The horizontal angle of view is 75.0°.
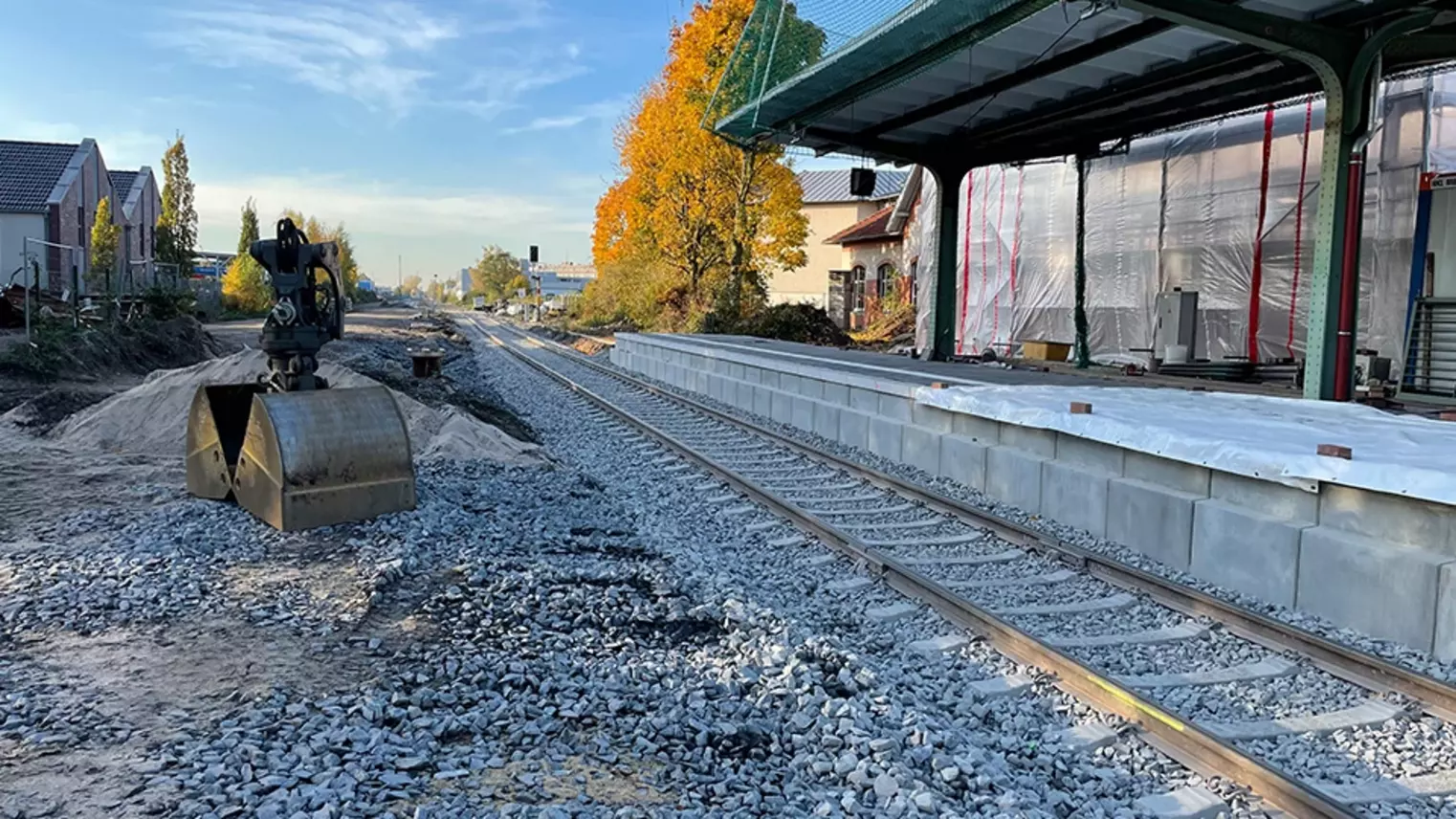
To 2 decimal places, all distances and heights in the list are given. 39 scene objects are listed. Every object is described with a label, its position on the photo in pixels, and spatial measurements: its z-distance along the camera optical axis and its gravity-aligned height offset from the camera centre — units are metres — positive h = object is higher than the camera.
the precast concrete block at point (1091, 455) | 7.78 -1.05
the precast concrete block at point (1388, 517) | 5.30 -1.04
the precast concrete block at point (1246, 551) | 6.02 -1.43
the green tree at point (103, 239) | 38.23 +2.77
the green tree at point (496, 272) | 146.75 +6.86
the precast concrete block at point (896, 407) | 11.33 -0.98
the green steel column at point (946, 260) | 18.34 +1.31
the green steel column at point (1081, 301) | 18.88 +0.61
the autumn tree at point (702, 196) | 31.09 +4.42
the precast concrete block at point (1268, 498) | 6.05 -1.08
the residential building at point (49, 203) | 42.28 +4.70
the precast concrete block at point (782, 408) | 14.83 -1.35
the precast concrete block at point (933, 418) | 10.41 -1.02
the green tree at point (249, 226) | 64.76 +5.78
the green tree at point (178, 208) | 49.72 +5.29
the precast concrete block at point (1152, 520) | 6.86 -1.41
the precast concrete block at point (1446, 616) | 5.07 -1.48
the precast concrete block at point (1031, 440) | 8.62 -1.04
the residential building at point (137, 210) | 55.34 +6.17
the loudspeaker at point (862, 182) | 18.88 +2.85
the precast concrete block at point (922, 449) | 10.52 -1.38
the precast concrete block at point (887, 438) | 11.34 -1.37
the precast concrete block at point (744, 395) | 16.80 -1.30
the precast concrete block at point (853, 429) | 12.27 -1.37
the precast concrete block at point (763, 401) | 15.69 -1.32
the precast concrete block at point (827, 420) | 13.21 -1.35
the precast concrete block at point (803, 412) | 14.05 -1.33
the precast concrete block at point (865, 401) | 12.17 -0.99
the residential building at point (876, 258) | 37.81 +2.97
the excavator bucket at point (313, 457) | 6.91 -1.11
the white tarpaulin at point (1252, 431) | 5.67 -0.75
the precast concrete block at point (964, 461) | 9.61 -1.39
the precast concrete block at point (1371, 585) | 5.22 -1.42
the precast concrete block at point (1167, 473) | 6.87 -1.05
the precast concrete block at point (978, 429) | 9.55 -1.04
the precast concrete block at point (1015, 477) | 8.66 -1.40
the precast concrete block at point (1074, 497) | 7.78 -1.40
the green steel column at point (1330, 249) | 10.05 +0.94
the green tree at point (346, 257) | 89.76 +5.60
